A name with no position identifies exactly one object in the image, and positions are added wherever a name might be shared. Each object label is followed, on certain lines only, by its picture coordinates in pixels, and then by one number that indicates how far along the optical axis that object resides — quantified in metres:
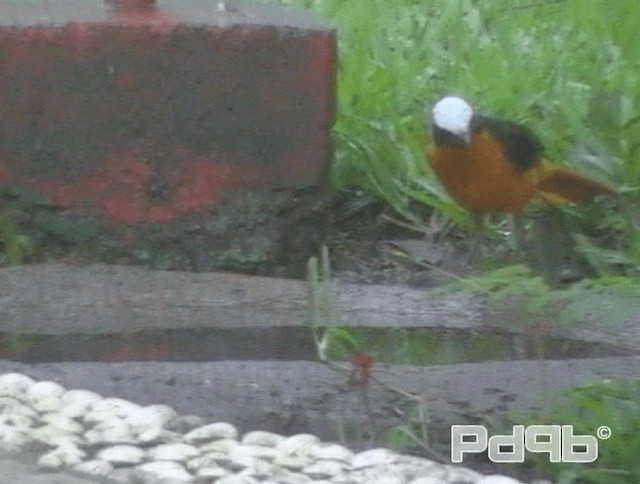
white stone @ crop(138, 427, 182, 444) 5.74
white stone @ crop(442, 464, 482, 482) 5.39
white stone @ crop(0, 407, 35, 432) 5.85
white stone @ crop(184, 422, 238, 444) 5.76
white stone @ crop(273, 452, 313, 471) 5.52
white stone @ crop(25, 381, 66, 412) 6.13
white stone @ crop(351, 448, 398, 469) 5.51
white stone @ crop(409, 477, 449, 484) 5.32
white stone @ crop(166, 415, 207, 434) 5.89
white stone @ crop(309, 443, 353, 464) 5.59
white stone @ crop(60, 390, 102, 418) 6.05
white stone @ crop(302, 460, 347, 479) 5.45
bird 7.28
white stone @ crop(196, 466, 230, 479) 5.39
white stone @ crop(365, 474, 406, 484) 5.33
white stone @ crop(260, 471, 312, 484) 5.39
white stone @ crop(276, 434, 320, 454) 5.63
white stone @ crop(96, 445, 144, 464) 5.55
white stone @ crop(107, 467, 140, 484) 5.34
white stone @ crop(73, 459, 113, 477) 5.41
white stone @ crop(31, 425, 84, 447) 5.70
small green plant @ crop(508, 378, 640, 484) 5.29
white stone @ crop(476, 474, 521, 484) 5.30
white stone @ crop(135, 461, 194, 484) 5.35
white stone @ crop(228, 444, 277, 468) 5.51
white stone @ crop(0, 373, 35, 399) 6.27
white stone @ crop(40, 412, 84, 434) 5.86
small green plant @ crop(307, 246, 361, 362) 6.46
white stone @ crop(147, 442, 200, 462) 5.55
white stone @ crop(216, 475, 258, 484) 5.30
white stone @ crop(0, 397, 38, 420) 6.00
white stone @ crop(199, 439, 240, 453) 5.64
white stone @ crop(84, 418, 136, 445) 5.75
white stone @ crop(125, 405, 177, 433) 5.87
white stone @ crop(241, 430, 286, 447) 5.74
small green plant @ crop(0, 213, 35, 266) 8.31
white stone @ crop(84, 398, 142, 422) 5.99
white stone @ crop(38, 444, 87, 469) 5.45
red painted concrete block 8.17
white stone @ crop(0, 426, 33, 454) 5.62
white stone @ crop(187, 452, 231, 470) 5.49
